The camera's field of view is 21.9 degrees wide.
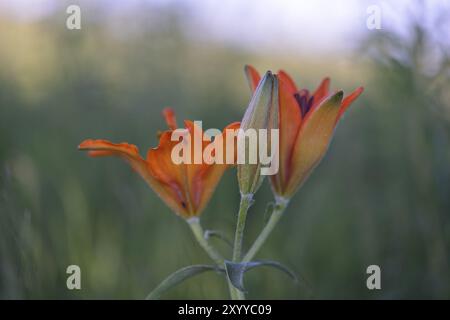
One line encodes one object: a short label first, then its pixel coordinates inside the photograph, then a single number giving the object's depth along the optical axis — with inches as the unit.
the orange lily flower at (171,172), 21.3
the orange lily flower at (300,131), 21.6
